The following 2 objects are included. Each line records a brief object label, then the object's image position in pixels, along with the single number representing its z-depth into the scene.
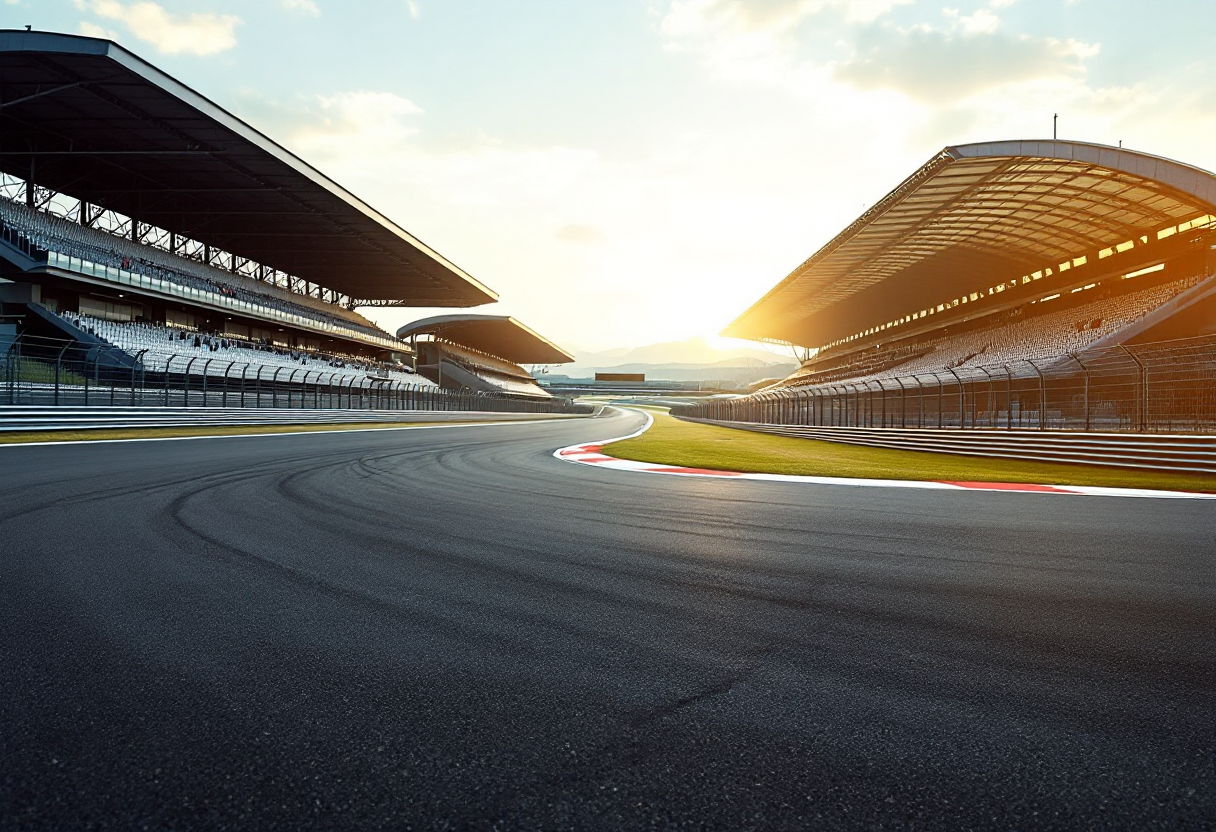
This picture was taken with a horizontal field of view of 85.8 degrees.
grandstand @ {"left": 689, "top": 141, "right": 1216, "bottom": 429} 22.31
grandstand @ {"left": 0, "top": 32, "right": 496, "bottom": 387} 24.77
